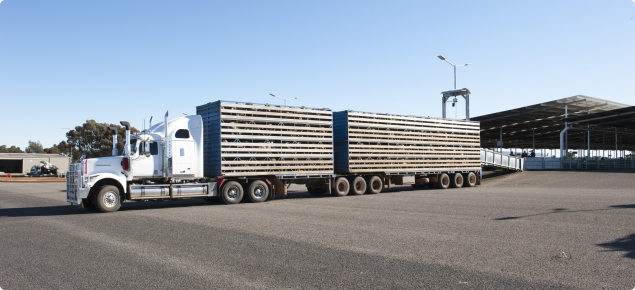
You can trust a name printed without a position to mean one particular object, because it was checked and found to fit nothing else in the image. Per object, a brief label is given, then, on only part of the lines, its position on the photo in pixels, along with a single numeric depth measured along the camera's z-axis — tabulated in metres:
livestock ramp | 31.22
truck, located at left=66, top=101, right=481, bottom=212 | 15.36
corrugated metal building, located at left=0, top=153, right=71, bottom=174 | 71.62
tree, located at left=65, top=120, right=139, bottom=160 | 72.06
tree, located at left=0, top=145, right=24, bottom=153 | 116.22
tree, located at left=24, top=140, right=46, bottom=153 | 121.99
